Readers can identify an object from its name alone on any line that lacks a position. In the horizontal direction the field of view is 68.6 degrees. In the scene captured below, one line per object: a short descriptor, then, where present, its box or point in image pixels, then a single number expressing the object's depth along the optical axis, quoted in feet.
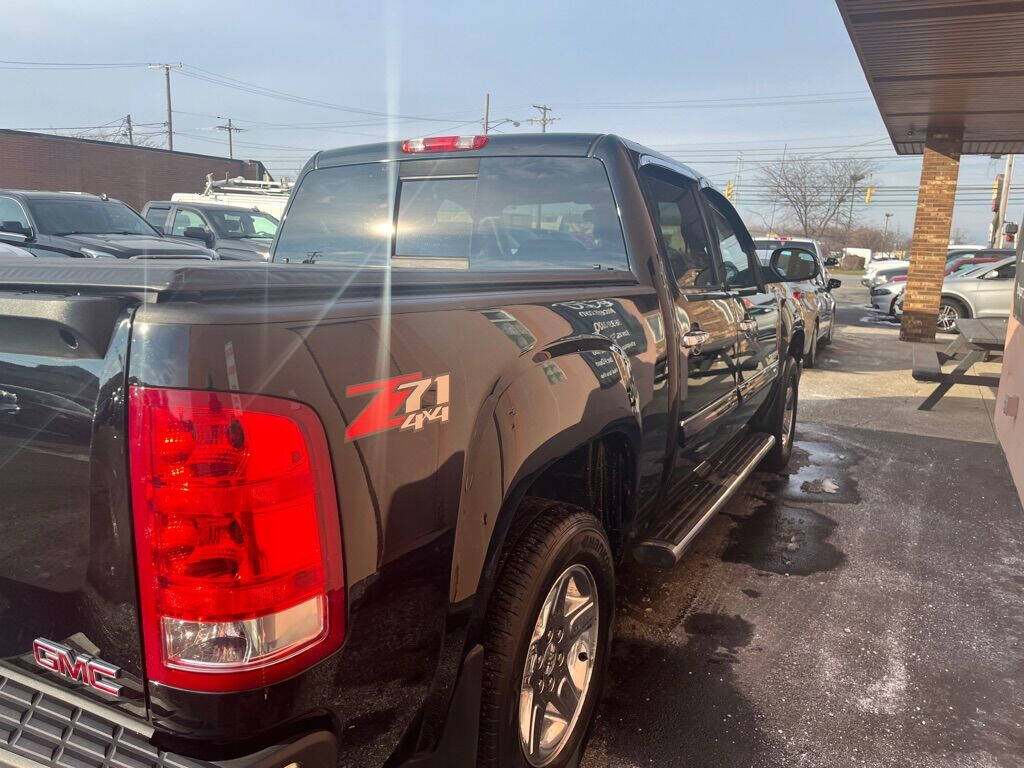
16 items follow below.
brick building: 98.99
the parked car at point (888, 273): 70.77
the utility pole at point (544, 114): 182.52
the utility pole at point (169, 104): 172.55
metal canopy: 25.53
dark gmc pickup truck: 4.08
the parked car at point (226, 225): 41.60
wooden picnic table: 22.91
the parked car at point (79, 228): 31.91
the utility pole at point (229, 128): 223.51
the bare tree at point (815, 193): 213.66
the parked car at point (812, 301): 19.18
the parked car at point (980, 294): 48.78
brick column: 43.91
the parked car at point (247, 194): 67.41
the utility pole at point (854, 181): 207.82
